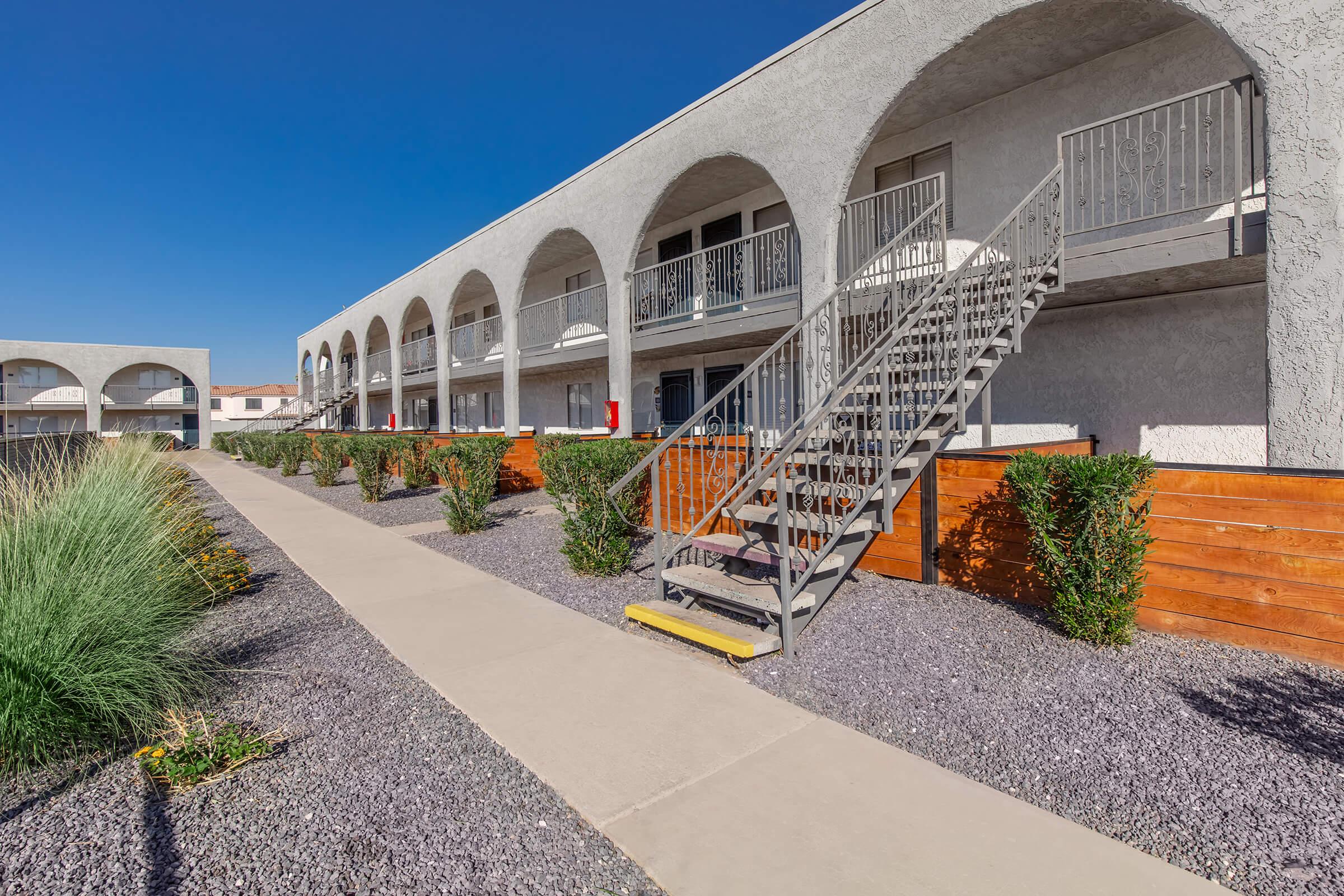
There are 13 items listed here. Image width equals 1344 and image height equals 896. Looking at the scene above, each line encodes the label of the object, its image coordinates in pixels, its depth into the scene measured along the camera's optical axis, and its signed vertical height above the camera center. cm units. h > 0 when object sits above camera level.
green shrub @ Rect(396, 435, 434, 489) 1436 -32
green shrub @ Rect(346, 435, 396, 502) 1234 -28
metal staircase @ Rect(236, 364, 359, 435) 3092 +255
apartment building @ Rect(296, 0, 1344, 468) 516 +305
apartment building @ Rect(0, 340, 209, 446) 3778 +397
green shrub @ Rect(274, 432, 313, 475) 1906 -9
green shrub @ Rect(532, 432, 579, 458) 1052 +8
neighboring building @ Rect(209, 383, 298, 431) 5941 +442
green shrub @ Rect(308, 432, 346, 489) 1560 -32
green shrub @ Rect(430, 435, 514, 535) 927 -46
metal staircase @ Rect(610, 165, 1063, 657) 473 +0
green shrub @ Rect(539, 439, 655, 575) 668 -66
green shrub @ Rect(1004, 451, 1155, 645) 417 -68
